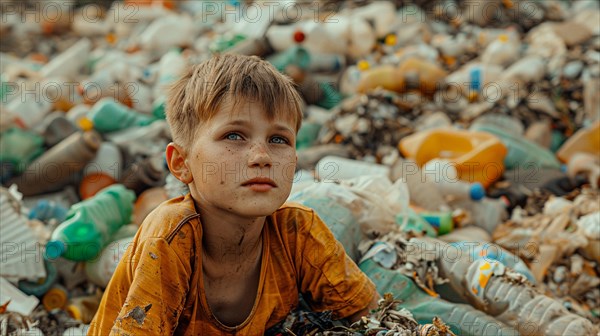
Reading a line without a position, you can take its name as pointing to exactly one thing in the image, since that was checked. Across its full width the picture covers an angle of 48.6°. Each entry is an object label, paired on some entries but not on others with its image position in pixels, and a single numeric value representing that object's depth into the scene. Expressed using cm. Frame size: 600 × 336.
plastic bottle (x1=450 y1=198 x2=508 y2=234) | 313
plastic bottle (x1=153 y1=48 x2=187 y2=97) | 444
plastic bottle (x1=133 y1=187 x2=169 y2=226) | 293
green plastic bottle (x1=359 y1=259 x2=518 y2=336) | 204
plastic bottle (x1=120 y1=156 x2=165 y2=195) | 320
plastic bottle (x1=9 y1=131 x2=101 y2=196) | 341
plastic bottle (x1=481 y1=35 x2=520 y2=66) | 450
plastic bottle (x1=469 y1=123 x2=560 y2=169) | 363
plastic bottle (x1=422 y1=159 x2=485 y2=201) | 320
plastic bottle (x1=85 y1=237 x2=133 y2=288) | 257
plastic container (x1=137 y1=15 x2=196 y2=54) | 532
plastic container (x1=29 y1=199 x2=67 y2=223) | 294
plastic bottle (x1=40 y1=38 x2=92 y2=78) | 490
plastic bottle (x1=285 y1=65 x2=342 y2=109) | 434
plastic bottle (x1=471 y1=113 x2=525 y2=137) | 388
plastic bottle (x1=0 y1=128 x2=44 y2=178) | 352
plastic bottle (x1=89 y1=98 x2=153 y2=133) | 396
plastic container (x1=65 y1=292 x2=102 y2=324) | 247
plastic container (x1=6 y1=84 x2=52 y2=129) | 382
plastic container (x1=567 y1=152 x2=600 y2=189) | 336
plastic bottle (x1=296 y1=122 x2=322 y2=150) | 393
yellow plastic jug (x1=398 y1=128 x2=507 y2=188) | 344
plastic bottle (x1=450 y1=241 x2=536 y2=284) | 241
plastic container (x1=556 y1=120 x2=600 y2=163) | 369
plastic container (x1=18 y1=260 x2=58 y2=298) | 248
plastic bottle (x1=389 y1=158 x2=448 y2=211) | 316
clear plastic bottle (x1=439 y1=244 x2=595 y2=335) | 202
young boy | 159
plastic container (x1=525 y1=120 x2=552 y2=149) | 387
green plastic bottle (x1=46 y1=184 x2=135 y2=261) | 260
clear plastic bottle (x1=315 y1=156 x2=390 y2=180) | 313
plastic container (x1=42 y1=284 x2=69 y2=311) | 251
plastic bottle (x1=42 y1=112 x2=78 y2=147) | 368
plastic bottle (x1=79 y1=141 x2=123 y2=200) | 342
